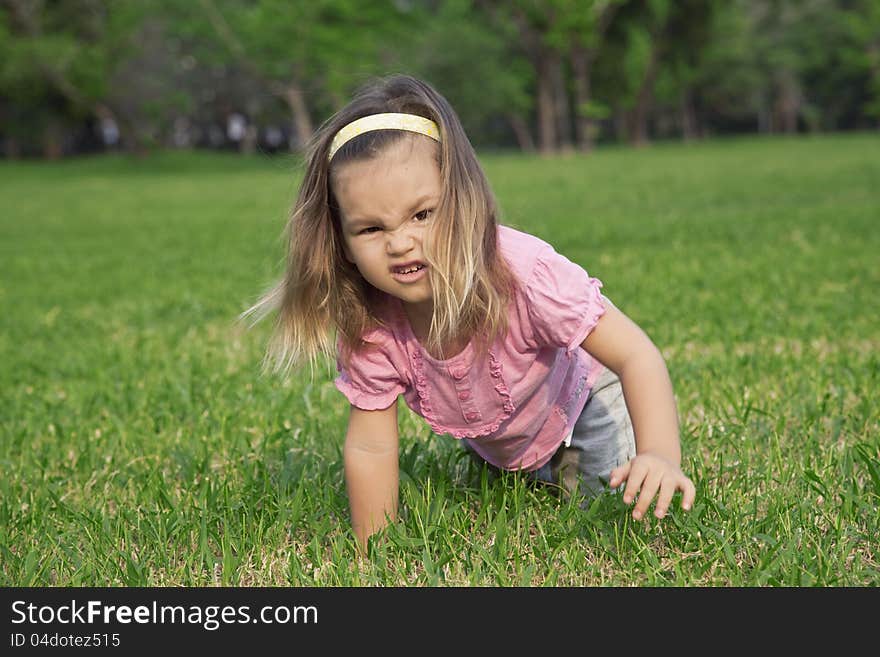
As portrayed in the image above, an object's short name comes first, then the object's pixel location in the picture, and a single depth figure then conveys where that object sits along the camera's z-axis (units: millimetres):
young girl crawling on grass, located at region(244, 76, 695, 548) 2285
